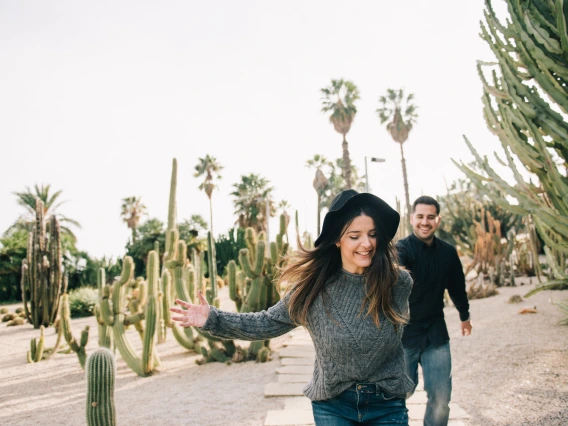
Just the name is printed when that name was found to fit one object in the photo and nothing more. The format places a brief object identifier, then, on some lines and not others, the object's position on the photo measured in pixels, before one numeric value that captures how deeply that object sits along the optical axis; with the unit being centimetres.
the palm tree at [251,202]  3472
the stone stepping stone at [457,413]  461
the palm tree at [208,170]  3875
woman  205
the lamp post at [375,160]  1562
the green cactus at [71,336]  801
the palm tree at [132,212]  4156
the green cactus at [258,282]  802
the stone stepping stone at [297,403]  525
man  328
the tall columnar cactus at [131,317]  744
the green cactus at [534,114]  410
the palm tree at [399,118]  3166
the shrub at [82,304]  1794
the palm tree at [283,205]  3931
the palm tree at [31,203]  3600
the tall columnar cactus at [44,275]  1381
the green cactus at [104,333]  793
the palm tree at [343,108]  2891
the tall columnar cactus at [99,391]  392
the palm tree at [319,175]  3566
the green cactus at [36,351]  927
